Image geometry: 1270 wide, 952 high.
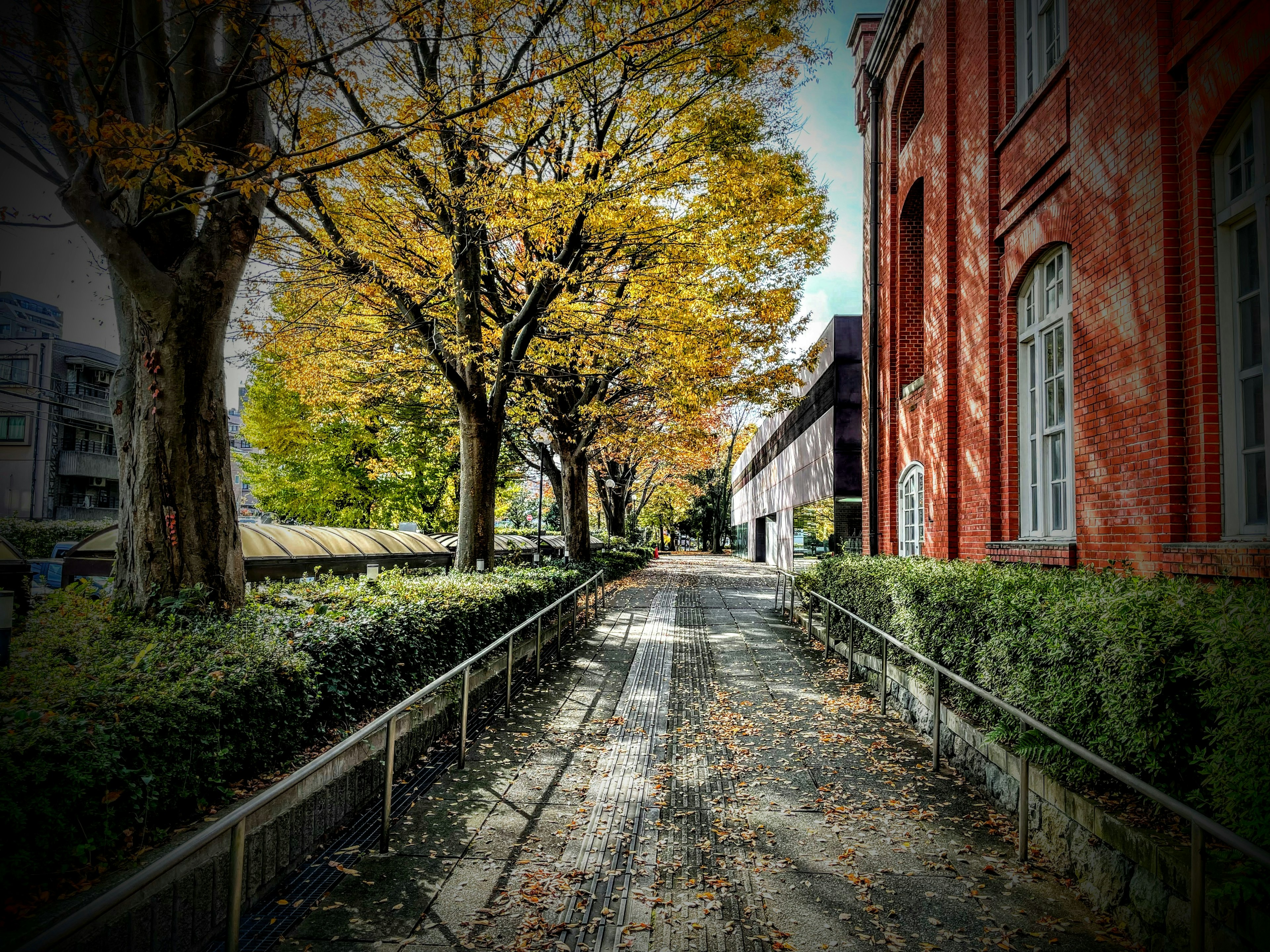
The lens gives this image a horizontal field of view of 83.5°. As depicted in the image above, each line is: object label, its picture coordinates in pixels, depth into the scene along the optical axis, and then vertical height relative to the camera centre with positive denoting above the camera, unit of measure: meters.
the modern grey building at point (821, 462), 19.91 +2.38
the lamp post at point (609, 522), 35.31 +0.21
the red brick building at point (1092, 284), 5.30 +2.49
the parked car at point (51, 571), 16.61 -1.37
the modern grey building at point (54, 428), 35.25 +4.51
